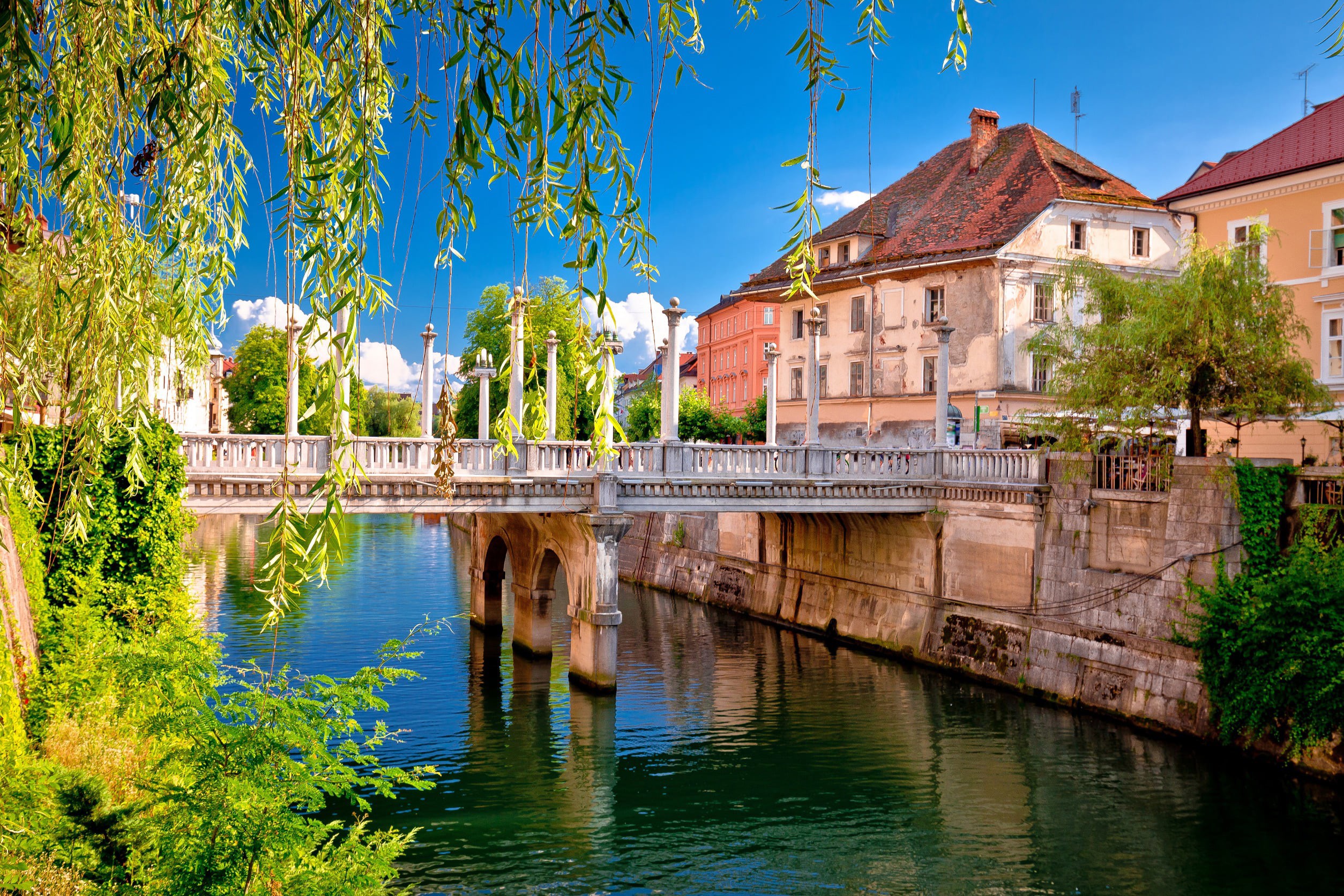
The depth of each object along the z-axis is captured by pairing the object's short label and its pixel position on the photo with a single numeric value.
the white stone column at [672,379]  24.38
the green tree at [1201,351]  21.12
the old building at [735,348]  67.06
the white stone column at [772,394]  28.52
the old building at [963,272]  35.03
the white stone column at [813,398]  27.03
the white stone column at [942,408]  28.09
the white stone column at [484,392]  21.35
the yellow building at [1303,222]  25.98
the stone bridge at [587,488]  20.06
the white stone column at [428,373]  25.86
